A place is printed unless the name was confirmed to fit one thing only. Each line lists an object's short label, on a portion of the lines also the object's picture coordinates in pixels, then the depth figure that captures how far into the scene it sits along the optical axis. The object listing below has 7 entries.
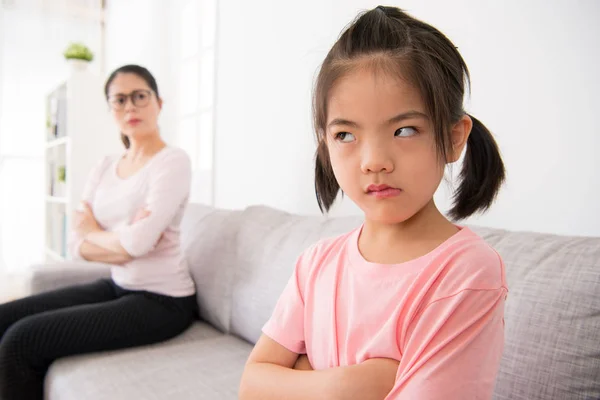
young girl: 0.49
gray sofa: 0.68
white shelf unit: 3.00
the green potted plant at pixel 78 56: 3.08
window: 2.56
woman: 1.29
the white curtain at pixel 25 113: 3.52
